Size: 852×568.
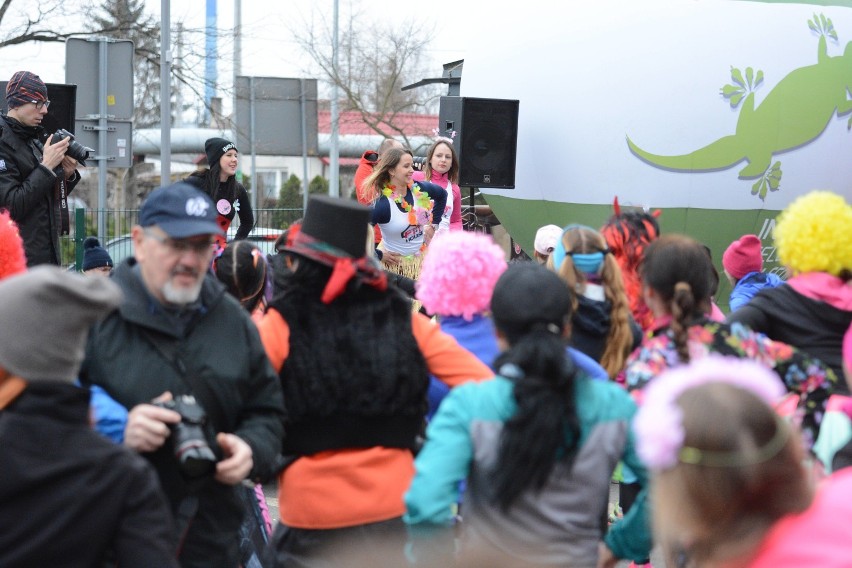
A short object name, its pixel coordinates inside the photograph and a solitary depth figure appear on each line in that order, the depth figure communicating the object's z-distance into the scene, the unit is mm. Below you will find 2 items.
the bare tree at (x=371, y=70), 32688
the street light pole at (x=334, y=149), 30938
